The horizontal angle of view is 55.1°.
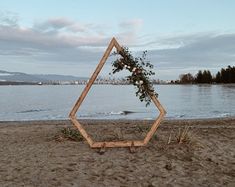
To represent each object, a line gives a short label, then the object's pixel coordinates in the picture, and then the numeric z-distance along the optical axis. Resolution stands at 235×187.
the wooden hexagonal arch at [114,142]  6.24
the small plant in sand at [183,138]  6.81
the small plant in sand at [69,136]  7.39
